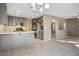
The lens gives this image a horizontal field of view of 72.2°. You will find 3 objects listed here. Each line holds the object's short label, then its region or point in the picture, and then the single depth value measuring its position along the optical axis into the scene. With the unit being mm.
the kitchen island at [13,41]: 1780
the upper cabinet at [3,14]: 1367
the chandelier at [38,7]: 1373
